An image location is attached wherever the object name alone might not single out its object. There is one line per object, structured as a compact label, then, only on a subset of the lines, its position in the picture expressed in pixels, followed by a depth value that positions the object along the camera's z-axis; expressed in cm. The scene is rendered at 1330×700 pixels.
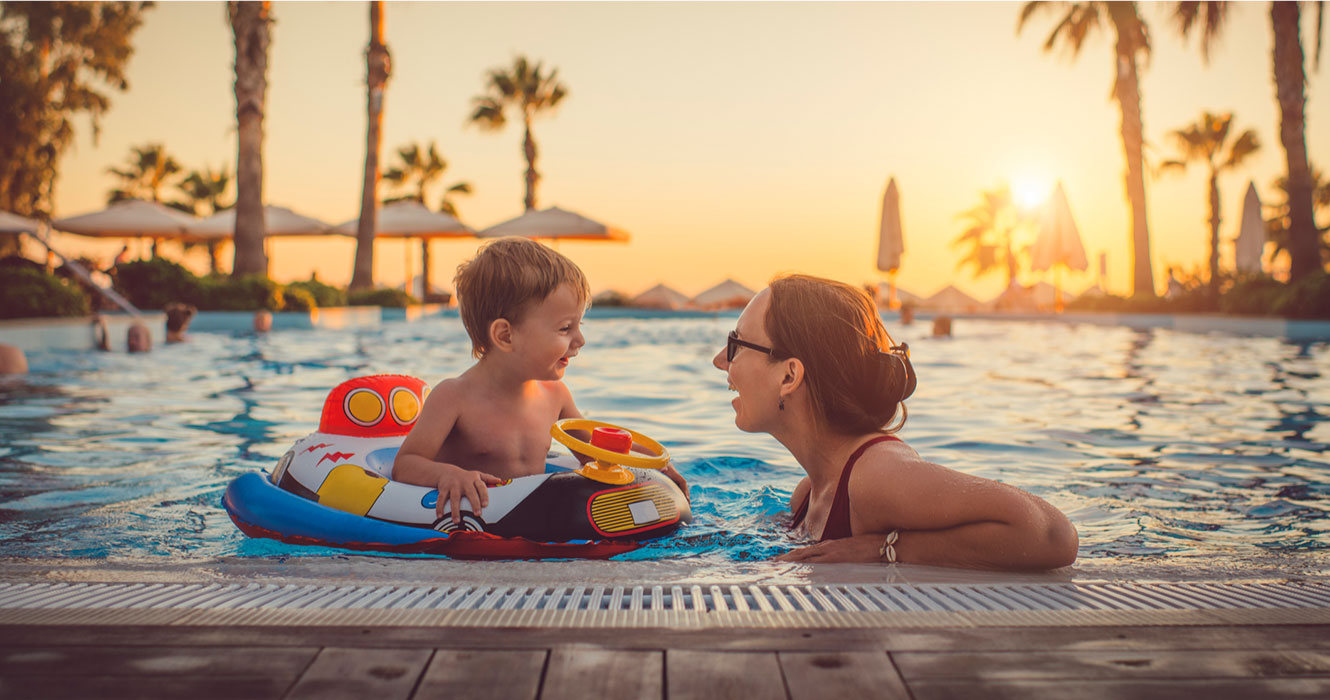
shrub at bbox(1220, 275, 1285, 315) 1759
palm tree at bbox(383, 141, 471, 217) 4294
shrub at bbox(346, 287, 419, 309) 2367
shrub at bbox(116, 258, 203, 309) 1852
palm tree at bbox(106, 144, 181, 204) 4644
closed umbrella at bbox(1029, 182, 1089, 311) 3023
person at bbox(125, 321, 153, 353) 1296
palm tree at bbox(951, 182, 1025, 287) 5747
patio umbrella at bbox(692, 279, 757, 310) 3962
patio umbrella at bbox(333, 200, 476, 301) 2873
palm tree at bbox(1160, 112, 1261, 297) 3900
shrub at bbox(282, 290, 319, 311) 1892
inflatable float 309
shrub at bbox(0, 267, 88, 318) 1348
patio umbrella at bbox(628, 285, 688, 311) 3483
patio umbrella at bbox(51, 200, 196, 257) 2700
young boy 333
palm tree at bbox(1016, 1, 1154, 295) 2359
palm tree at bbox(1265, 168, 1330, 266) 4794
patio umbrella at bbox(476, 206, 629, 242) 2752
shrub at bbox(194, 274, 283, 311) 1841
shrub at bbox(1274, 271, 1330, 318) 1579
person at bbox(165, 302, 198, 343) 1412
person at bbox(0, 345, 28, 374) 957
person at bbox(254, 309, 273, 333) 1683
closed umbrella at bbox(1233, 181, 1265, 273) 2895
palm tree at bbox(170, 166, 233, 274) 4766
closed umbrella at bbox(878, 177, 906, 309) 2989
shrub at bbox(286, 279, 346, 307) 2158
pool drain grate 175
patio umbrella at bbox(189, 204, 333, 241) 2750
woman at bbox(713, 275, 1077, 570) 239
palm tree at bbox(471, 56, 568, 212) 3659
